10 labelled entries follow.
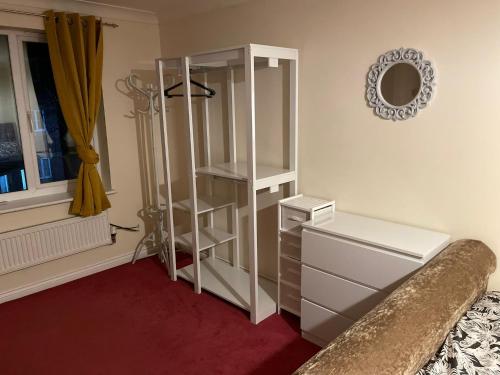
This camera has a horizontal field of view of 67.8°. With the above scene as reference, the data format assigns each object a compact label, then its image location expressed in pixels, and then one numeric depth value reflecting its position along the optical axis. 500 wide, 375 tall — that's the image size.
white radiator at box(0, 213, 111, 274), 3.05
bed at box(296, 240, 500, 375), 1.30
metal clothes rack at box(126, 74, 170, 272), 3.45
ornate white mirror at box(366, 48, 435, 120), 2.10
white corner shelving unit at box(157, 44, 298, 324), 2.50
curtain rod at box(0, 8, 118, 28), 2.85
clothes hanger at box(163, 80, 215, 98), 3.15
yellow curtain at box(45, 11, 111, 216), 3.07
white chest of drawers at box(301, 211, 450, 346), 1.99
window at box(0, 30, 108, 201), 3.11
